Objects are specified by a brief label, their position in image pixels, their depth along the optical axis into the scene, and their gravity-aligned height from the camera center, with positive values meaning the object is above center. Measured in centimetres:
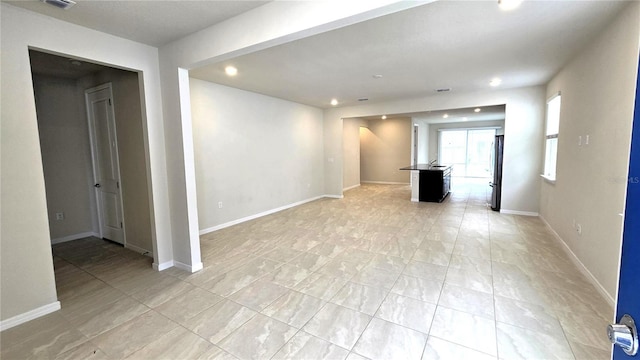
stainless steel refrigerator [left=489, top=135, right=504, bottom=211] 586 -52
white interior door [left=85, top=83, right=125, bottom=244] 406 -4
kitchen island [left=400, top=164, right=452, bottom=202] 707 -84
